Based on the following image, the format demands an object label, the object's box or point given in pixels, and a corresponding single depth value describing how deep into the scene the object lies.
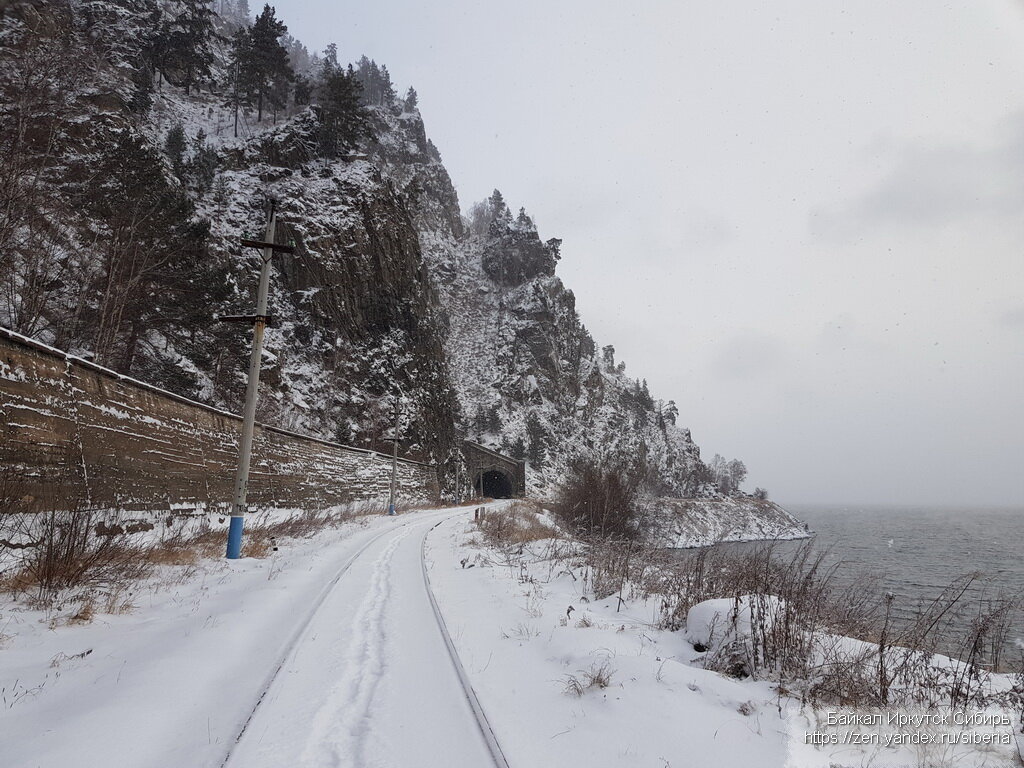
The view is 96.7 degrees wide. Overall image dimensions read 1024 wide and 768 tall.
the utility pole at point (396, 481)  26.08
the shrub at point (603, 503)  22.06
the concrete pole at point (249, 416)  8.90
